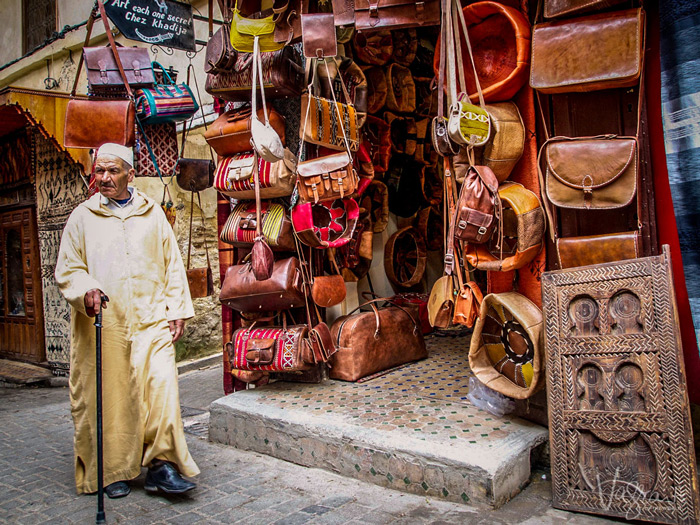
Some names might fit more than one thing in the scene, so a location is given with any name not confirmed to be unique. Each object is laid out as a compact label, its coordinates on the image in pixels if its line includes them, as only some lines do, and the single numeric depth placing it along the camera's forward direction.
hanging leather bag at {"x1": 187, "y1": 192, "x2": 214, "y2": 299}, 5.16
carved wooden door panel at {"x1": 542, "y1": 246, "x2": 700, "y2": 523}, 2.58
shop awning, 6.71
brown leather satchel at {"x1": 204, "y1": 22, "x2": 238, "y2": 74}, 4.38
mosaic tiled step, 2.99
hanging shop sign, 4.36
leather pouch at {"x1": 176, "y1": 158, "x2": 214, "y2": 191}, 5.23
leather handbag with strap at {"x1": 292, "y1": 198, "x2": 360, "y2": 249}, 4.32
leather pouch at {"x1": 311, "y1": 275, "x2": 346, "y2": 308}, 4.41
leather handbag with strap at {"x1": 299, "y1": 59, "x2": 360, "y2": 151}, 4.16
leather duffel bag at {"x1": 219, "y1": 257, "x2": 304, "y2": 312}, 4.29
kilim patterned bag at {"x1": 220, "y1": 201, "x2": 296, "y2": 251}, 4.43
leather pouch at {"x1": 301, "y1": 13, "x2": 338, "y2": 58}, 3.87
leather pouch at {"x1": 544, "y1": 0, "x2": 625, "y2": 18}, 3.07
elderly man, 3.34
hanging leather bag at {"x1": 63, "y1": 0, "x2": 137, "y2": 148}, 4.56
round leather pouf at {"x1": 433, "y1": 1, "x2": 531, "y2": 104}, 3.42
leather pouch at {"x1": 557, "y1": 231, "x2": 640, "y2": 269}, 3.02
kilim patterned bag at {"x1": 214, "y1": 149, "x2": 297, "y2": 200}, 4.33
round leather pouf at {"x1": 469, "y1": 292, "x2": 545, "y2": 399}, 3.28
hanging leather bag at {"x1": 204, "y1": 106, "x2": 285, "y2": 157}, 4.46
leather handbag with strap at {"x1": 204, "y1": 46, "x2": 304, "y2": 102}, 4.35
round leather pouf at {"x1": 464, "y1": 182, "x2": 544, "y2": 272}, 3.35
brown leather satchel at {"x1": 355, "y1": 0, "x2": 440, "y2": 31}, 3.62
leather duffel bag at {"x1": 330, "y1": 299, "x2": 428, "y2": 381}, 4.61
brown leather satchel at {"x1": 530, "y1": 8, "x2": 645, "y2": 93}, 3.02
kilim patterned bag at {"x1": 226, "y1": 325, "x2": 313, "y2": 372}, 4.29
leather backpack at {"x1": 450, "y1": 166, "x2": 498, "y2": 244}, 3.34
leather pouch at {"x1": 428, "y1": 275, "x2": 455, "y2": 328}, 3.71
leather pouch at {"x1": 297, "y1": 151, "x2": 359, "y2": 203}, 4.23
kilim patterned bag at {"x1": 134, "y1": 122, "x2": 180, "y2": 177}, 5.07
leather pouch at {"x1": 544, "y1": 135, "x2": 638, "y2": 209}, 3.03
